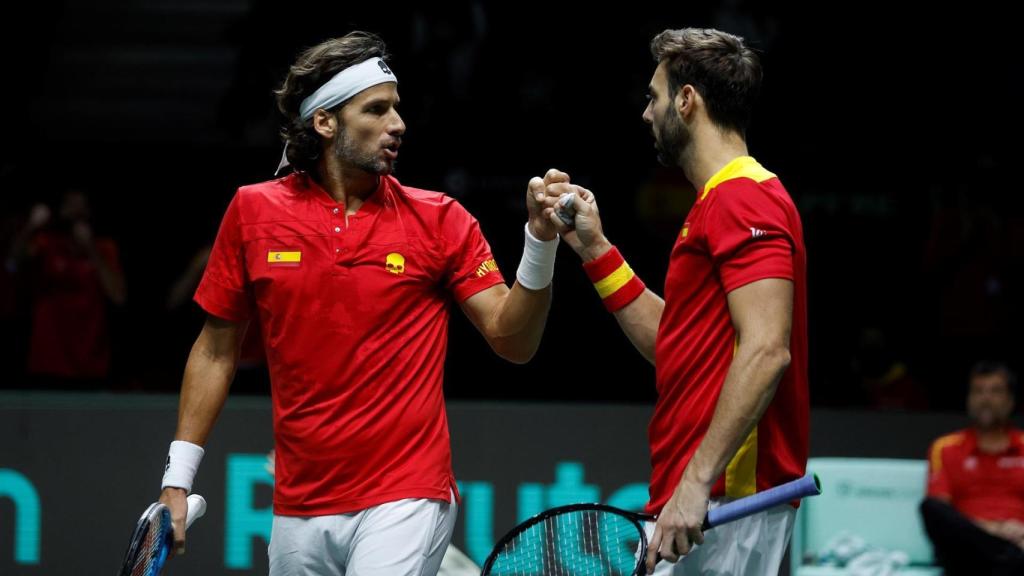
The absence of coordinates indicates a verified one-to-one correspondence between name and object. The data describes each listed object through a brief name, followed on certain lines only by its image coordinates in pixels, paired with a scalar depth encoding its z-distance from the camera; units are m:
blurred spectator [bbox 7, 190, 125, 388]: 15.43
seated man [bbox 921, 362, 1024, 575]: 12.48
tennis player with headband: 7.03
